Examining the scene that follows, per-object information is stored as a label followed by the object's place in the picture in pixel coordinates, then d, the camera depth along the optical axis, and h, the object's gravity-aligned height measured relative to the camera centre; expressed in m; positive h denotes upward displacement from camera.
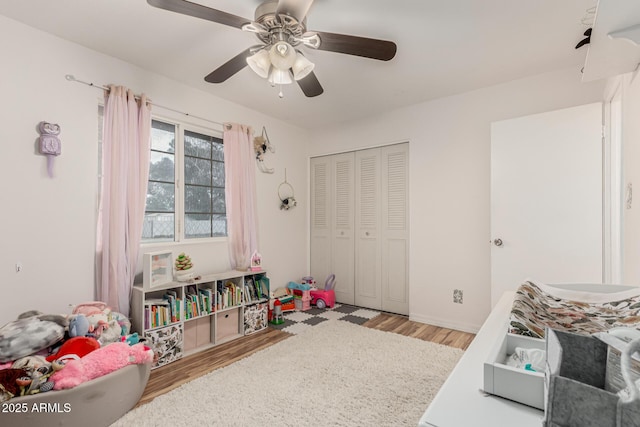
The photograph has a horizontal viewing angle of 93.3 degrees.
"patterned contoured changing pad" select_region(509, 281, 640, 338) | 0.86 -0.31
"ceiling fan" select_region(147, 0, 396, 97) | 1.52 +1.00
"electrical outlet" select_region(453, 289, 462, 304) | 3.13 -0.85
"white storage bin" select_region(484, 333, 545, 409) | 0.66 -0.38
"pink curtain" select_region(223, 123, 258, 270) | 3.24 +0.21
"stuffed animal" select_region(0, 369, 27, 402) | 1.43 -0.83
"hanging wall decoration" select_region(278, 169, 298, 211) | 4.00 +0.24
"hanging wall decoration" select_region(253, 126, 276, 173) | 3.60 +0.81
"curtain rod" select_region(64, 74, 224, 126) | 2.24 +1.00
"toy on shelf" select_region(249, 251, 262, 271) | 3.26 -0.53
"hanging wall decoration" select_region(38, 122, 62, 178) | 2.07 +0.49
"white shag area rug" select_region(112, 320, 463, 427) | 1.71 -1.16
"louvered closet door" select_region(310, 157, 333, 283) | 4.24 -0.04
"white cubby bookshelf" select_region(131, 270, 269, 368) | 2.38 -0.87
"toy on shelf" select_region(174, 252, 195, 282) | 2.69 -0.49
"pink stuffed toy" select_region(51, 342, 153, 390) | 1.57 -0.85
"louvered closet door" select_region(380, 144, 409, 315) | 3.58 -0.17
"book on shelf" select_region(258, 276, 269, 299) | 3.29 -0.79
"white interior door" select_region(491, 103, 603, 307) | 2.31 +0.14
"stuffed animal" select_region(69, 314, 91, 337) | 1.88 -0.71
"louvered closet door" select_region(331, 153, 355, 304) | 4.02 -0.17
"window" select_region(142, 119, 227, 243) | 2.79 +0.28
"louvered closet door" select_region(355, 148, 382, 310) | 3.79 -0.20
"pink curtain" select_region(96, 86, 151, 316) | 2.33 +0.09
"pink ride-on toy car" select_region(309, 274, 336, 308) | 3.85 -1.06
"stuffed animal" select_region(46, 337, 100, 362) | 1.75 -0.80
